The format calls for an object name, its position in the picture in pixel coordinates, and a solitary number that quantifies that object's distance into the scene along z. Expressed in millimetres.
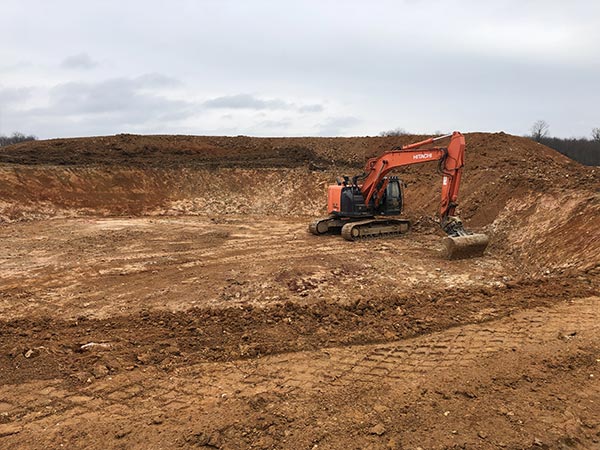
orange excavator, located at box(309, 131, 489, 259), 12148
